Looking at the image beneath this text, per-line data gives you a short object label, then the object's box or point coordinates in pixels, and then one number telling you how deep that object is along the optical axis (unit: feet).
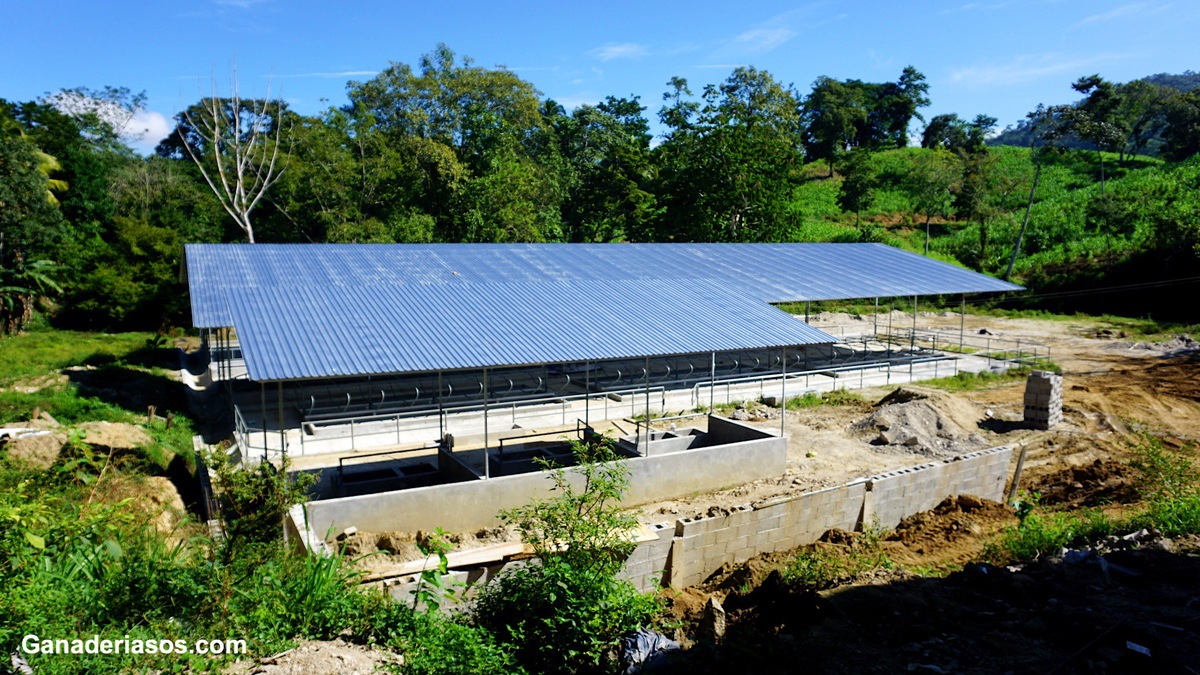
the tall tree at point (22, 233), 110.83
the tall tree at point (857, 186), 196.95
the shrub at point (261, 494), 33.60
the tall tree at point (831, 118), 261.24
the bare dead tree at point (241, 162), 132.57
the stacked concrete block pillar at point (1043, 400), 65.00
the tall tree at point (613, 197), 154.40
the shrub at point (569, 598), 27.17
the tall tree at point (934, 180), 184.24
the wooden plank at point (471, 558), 34.14
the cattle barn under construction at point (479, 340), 51.26
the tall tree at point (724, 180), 141.59
